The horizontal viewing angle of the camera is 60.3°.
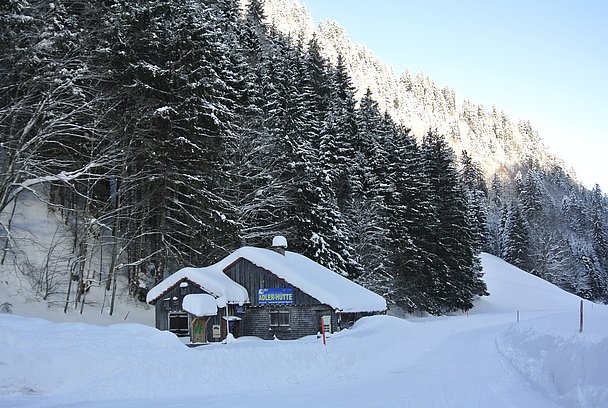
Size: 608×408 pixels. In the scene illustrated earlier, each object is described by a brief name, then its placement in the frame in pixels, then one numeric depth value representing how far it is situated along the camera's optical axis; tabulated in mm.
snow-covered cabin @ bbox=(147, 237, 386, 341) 25391
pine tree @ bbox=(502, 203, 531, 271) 80175
